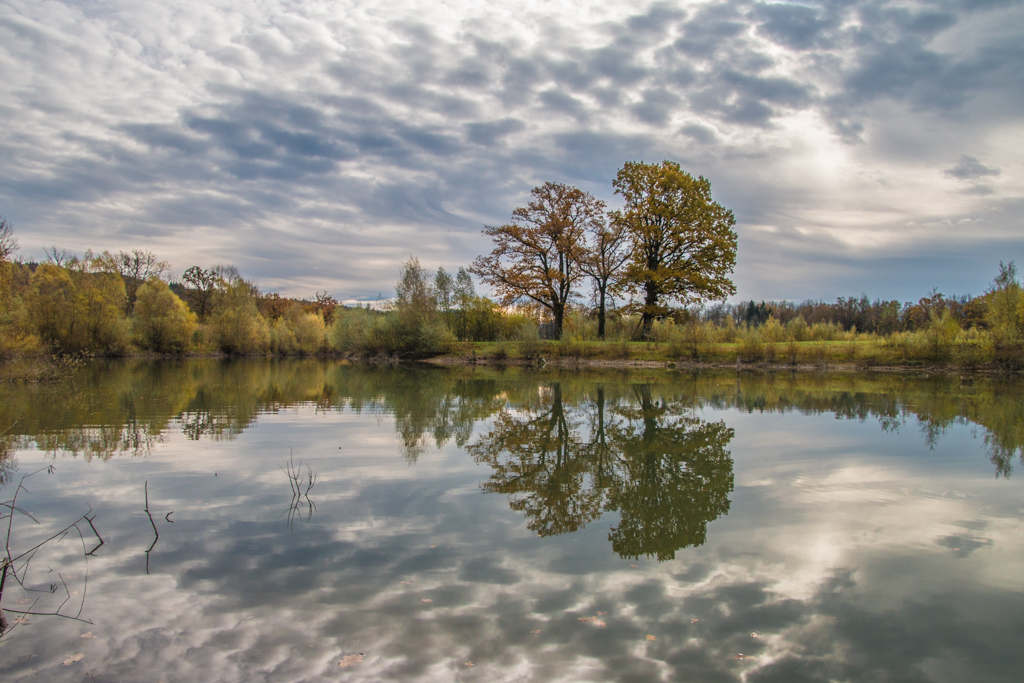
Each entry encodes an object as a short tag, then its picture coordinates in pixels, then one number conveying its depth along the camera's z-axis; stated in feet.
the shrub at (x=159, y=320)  137.59
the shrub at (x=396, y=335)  122.93
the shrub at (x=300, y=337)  170.40
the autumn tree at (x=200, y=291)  187.52
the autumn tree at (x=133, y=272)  161.99
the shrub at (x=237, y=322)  153.89
